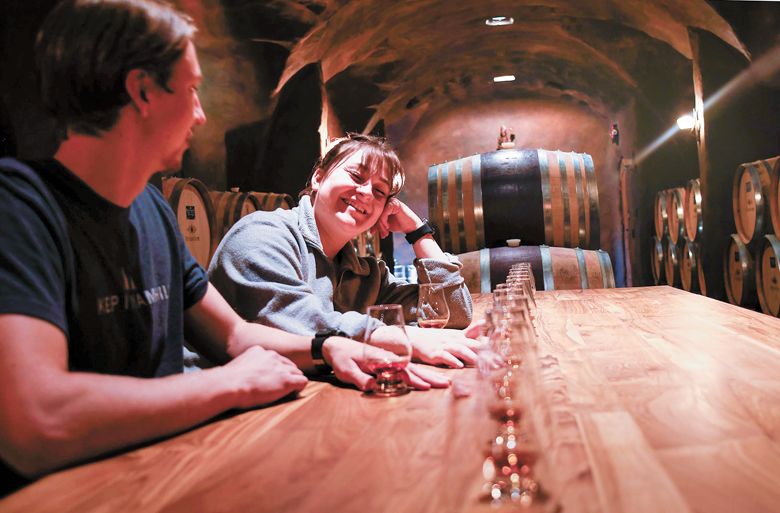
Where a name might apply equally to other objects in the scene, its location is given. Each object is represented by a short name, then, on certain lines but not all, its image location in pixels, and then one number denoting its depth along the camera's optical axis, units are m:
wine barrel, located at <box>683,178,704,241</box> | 6.75
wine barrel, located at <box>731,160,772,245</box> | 5.12
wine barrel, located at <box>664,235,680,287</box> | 7.64
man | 0.88
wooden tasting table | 0.76
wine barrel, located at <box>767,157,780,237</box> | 4.83
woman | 1.61
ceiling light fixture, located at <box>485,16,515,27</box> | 8.05
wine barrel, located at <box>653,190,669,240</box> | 8.04
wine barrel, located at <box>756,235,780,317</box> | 5.05
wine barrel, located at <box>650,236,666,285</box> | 8.37
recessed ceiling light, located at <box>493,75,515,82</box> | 10.54
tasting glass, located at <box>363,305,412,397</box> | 1.30
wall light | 7.66
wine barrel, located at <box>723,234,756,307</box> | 5.51
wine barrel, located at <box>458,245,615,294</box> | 4.35
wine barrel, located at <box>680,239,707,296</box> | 6.87
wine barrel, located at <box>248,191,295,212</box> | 5.09
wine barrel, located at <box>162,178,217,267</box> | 3.64
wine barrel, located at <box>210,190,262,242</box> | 4.34
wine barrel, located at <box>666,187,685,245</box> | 7.41
